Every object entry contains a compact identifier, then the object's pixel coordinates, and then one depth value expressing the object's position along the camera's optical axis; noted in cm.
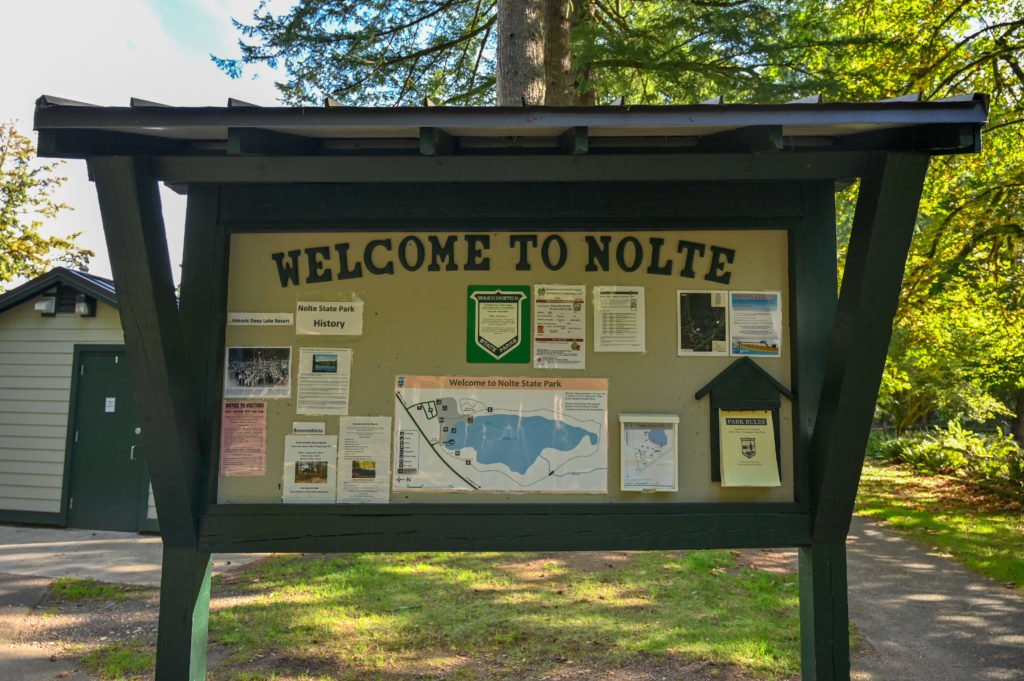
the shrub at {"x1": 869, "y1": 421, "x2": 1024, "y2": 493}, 1493
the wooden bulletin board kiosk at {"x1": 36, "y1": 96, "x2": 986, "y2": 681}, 318
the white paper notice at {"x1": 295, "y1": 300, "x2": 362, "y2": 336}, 329
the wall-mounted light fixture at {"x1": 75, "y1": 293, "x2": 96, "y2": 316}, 1039
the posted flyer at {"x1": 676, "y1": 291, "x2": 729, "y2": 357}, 328
